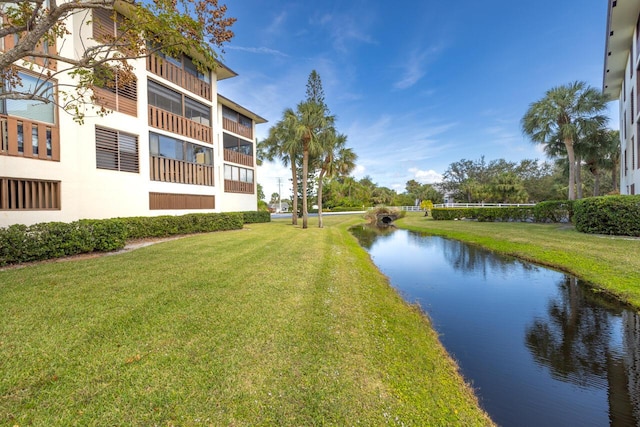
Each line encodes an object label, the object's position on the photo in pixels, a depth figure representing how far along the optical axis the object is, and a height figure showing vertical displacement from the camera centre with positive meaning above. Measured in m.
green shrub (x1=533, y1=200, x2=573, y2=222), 23.86 -0.67
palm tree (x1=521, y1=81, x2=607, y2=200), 23.45 +7.36
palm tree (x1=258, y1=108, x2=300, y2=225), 20.36 +4.86
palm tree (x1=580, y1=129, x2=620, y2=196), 24.70 +4.71
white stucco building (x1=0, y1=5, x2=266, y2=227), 10.20 +2.66
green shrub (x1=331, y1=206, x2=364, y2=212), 58.49 -0.91
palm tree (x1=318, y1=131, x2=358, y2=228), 21.34 +4.20
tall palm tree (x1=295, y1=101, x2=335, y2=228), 19.86 +5.39
